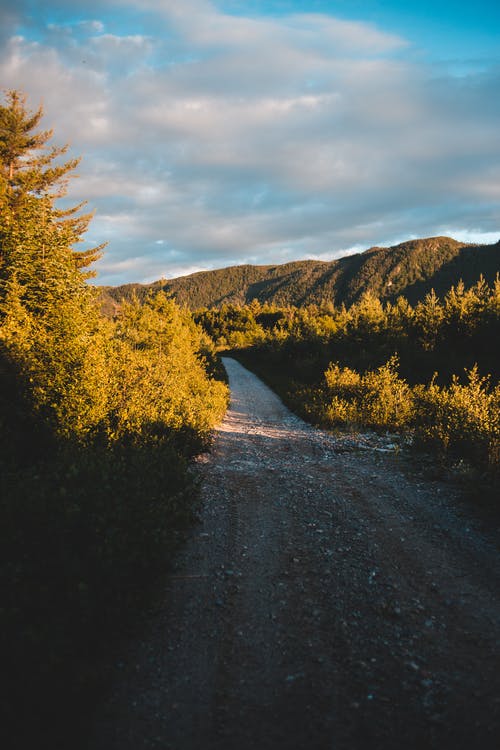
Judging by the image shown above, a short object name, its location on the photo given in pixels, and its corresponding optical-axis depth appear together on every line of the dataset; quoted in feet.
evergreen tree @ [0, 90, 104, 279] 72.64
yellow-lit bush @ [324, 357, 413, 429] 46.26
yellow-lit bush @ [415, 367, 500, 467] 28.02
